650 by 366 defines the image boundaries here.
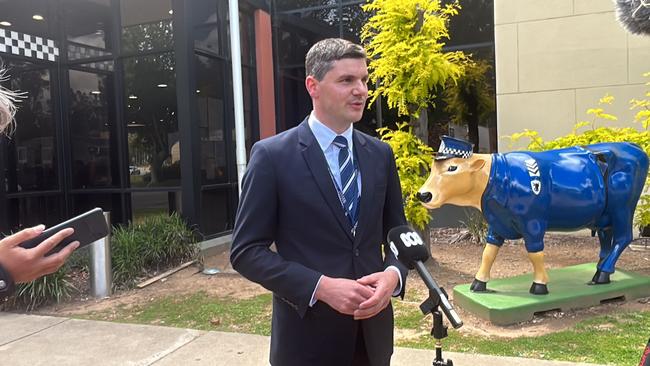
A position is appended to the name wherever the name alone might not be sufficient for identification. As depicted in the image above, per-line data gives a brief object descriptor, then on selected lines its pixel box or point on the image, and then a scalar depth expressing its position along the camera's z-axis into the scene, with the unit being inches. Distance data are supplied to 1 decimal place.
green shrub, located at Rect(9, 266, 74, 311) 255.6
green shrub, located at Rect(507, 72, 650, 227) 268.4
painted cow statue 205.0
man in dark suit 80.0
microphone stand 74.1
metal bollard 270.5
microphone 71.1
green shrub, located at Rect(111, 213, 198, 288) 291.3
